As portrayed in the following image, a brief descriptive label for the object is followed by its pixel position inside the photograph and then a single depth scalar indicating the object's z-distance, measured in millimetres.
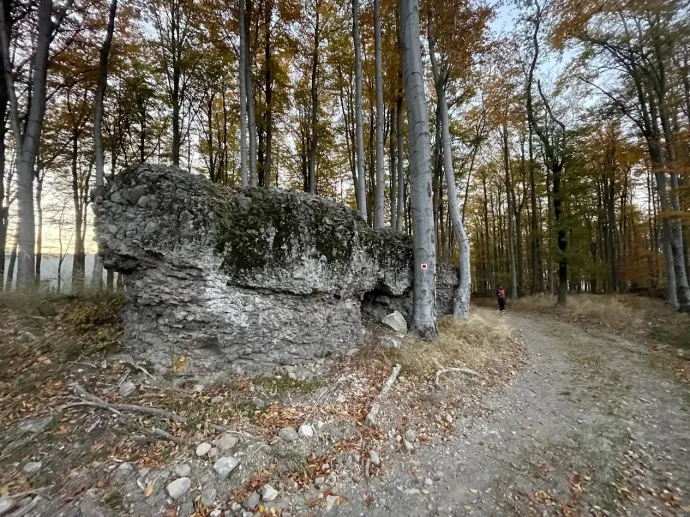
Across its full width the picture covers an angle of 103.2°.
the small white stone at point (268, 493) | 2426
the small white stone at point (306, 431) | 3076
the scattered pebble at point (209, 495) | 2373
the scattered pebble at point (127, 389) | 3287
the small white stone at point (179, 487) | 2383
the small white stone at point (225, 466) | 2572
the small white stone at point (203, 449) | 2728
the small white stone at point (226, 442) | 2818
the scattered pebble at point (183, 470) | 2512
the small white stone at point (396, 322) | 5753
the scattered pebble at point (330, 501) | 2392
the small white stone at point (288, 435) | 3004
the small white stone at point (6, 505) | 2109
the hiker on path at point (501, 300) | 12530
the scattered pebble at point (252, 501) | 2367
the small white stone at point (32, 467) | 2438
